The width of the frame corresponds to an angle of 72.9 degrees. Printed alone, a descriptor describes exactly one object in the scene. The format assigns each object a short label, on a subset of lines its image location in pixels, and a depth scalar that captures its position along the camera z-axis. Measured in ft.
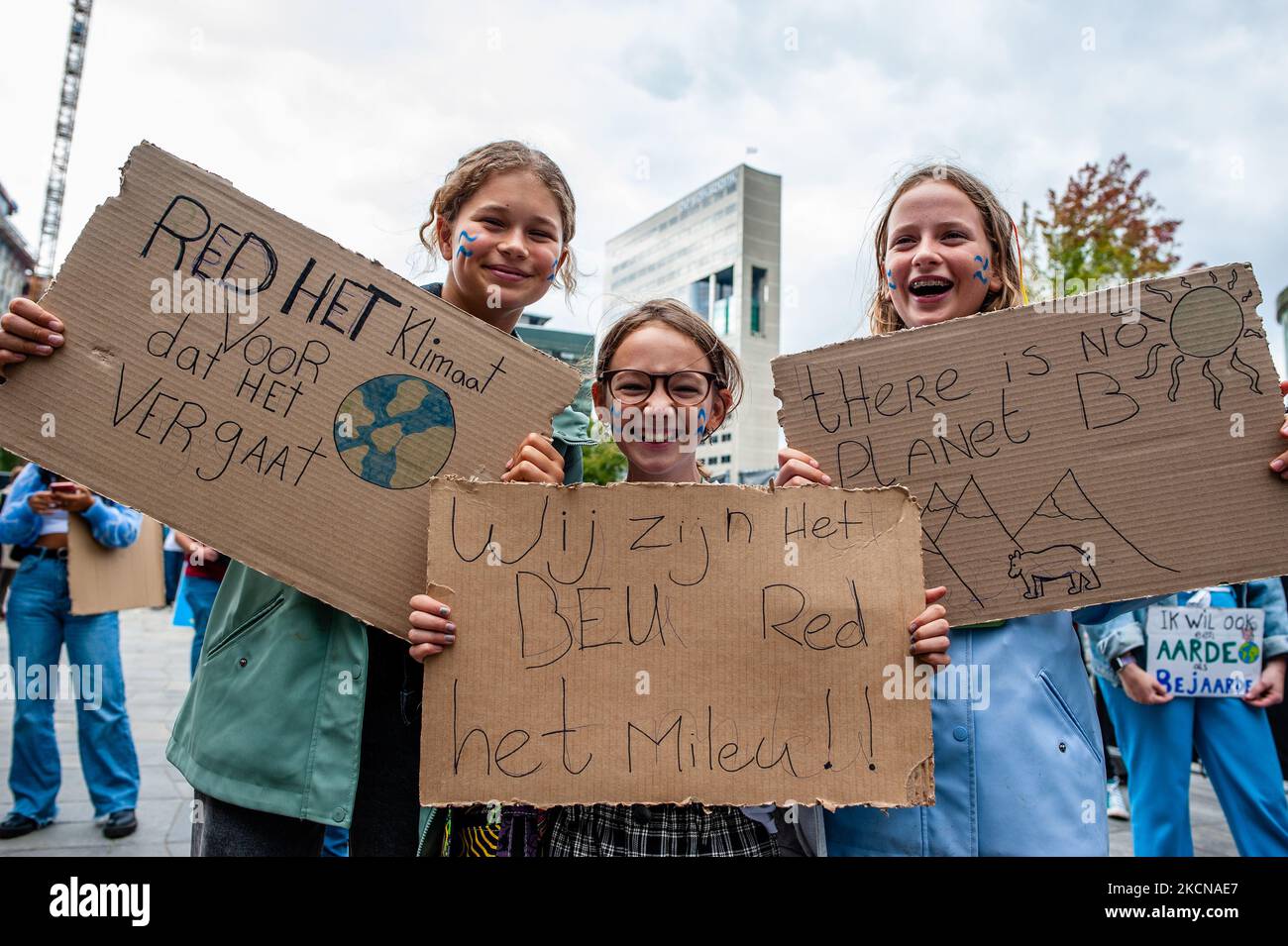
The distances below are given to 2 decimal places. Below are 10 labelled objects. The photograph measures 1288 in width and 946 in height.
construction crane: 197.47
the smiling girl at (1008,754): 5.21
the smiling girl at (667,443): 5.28
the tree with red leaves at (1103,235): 38.27
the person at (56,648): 12.42
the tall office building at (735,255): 128.98
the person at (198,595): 15.90
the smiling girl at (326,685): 5.27
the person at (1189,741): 10.30
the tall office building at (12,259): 199.93
